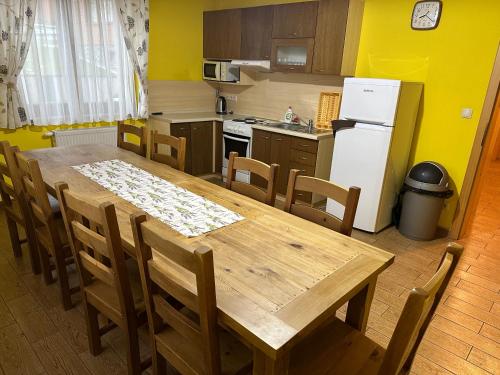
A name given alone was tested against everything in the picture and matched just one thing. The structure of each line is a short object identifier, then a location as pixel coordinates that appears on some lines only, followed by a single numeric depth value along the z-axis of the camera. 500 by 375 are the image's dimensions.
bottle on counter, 4.27
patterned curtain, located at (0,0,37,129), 3.17
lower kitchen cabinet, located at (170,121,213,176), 4.28
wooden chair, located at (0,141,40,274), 2.03
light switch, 3.05
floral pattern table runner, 1.59
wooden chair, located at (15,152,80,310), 1.77
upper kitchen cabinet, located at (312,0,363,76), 3.36
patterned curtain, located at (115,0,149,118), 3.87
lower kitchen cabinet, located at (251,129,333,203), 3.59
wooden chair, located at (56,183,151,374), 1.29
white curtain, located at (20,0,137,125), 3.45
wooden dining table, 1.00
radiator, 3.71
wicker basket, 3.89
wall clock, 3.05
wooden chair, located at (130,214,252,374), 1.00
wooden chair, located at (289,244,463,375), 0.89
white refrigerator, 2.99
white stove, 4.19
